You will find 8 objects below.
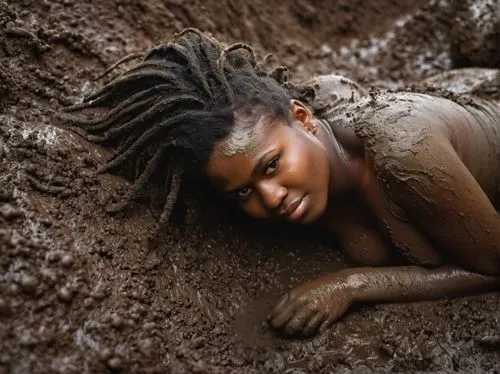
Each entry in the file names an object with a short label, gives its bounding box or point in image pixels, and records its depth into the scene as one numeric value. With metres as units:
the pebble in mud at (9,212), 1.47
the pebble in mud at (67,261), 1.47
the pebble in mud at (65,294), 1.42
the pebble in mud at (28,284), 1.39
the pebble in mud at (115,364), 1.37
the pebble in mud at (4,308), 1.34
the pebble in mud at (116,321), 1.45
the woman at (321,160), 1.60
